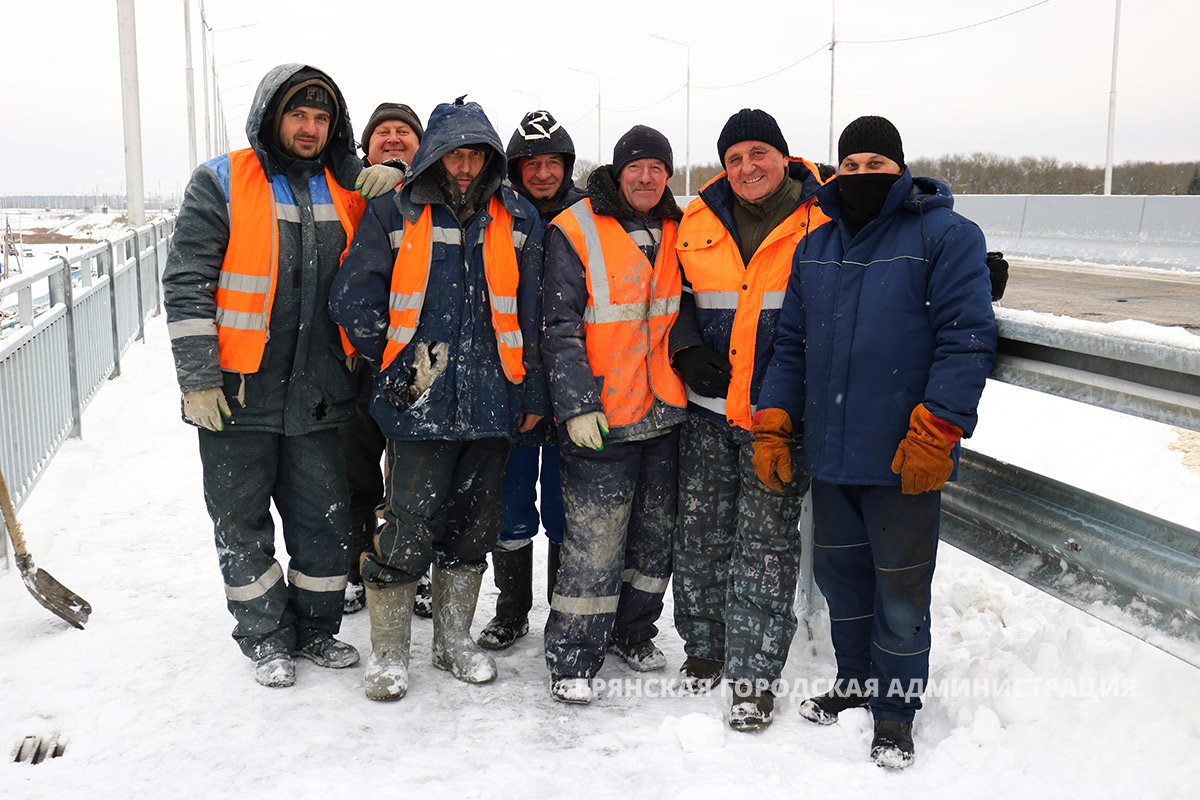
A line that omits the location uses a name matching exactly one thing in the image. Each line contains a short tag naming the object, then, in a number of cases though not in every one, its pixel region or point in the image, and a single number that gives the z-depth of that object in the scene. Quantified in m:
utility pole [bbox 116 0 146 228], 13.36
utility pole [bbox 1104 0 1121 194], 24.66
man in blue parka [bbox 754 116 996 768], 2.60
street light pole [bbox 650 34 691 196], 39.03
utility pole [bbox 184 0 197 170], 27.53
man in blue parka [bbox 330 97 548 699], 3.17
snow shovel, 3.51
